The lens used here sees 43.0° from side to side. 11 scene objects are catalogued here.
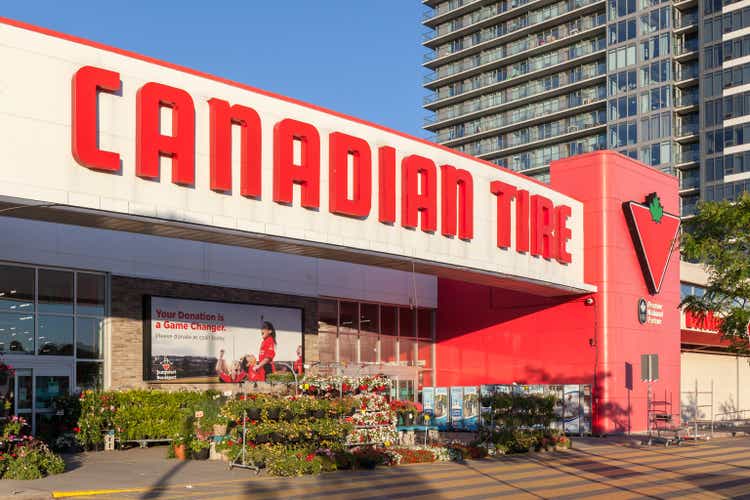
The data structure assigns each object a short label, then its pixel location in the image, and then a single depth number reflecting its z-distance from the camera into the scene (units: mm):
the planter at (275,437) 21906
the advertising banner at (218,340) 31969
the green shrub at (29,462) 19719
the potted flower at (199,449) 24828
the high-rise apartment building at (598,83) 104812
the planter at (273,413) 22109
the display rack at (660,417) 35181
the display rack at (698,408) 46806
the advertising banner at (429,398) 39562
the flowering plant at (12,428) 20203
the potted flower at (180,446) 25297
